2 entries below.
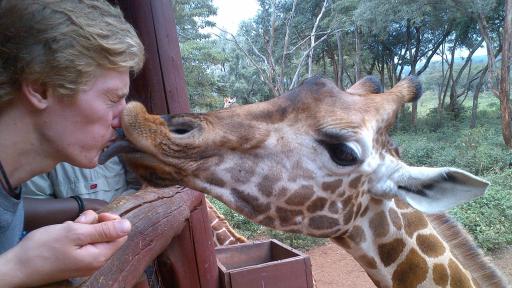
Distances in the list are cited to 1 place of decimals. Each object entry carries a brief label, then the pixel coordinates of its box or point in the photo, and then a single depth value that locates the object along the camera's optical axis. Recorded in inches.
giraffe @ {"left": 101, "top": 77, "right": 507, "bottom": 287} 81.0
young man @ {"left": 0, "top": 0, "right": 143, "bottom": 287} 54.6
